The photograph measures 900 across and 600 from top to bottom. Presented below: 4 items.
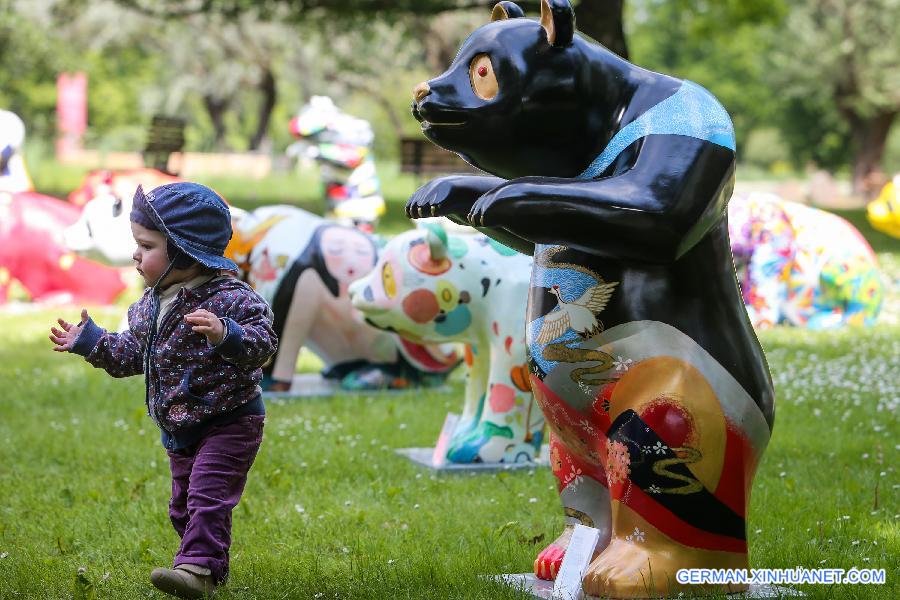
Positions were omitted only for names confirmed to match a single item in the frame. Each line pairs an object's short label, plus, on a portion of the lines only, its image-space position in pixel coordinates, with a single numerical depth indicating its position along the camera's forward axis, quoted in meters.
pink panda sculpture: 12.75
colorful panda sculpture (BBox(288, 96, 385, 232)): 13.41
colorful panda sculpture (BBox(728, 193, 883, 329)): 11.24
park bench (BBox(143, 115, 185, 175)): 19.00
